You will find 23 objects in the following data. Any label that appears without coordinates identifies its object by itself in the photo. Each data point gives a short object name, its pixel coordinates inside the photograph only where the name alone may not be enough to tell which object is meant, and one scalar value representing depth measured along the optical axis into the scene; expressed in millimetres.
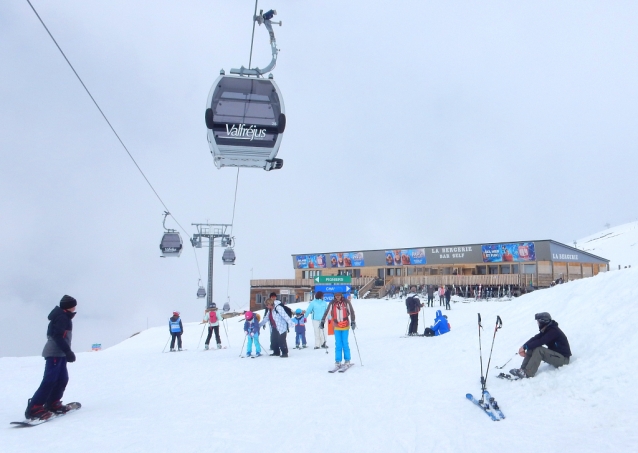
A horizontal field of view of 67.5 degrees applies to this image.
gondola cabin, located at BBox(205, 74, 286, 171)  10273
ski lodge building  43684
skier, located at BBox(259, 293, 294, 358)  13086
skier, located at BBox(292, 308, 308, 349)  15644
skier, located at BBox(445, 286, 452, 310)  30230
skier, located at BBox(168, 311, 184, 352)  17688
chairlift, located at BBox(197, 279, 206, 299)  46125
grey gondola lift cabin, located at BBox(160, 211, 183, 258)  29750
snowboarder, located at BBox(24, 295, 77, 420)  6938
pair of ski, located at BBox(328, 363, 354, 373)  10258
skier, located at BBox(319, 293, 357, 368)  10531
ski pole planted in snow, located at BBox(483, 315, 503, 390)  8238
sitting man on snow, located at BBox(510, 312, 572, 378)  7773
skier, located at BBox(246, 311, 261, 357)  13820
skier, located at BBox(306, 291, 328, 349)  14383
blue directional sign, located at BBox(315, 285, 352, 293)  21739
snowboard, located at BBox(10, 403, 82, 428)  6535
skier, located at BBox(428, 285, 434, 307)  32438
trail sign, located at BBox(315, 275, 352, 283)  23125
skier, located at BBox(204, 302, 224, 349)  16969
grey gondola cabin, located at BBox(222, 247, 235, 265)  40406
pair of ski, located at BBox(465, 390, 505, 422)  6445
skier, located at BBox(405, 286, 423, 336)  16719
